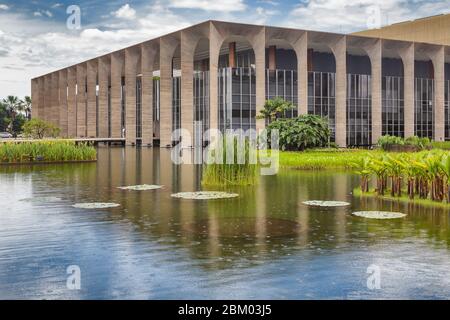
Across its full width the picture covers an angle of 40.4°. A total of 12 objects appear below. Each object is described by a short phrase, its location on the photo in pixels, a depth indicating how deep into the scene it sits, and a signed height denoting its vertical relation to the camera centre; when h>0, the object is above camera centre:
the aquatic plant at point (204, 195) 17.74 -1.23
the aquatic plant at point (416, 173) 16.31 -0.63
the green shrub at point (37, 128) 75.94 +3.56
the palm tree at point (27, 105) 149.25 +12.48
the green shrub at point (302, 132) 39.28 +1.33
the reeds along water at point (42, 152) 34.14 +0.21
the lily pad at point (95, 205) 15.70 -1.31
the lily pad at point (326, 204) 16.02 -1.37
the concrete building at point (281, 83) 60.22 +7.82
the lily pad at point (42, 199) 17.02 -1.24
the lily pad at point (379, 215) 13.76 -1.45
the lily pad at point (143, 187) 20.39 -1.12
